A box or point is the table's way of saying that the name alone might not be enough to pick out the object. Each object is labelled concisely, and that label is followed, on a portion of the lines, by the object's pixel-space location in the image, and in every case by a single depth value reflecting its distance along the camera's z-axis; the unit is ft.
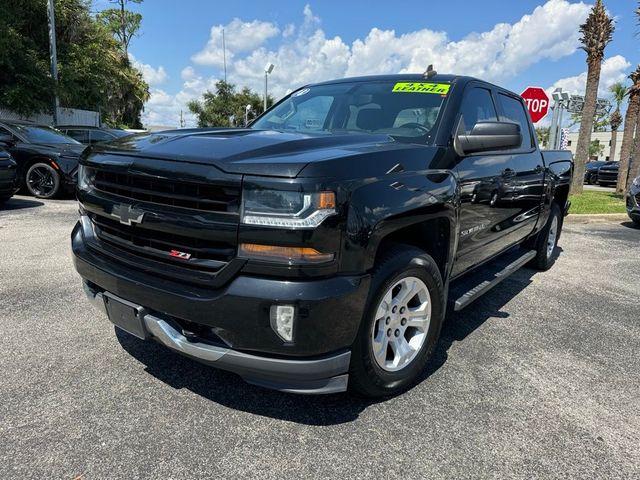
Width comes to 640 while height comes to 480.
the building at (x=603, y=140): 225.76
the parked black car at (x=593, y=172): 80.28
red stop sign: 34.42
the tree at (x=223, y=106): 158.71
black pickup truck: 6.68
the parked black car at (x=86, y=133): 44.14
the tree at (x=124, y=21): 121.29
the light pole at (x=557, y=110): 40.33
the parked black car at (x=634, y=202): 29.50
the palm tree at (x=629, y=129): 50.11
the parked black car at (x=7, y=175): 24.93
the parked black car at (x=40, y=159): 29.48
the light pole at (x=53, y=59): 61.21
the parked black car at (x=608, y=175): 73.72
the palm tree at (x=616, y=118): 125.59
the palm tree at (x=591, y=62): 45.65
